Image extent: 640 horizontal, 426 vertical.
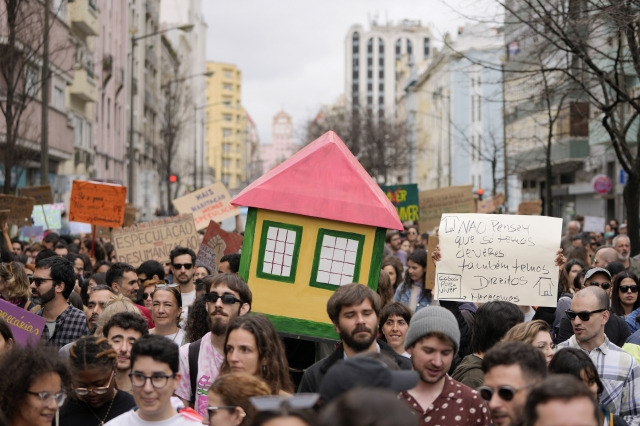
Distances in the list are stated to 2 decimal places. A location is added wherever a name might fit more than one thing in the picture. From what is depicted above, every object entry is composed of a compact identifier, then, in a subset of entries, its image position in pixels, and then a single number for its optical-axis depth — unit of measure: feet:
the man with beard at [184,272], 36.42
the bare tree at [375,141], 242.37
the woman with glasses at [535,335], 22.08
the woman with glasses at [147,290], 34.85
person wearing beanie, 19.04
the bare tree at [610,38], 49.14
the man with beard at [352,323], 21.34
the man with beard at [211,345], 23.53
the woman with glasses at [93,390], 20.21
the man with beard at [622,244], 55.11
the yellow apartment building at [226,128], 611.47
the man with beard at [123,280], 37.42
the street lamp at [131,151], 133.01
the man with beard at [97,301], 30.66
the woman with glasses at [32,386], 17.84
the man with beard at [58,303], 30.22
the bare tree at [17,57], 73.61
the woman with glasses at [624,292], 35.42
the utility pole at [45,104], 75.82
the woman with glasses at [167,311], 28.19
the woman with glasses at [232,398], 17.40
